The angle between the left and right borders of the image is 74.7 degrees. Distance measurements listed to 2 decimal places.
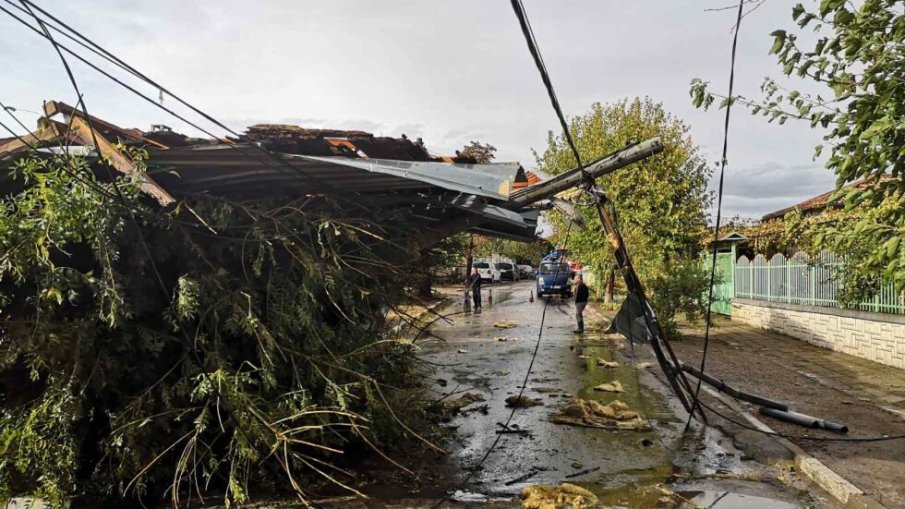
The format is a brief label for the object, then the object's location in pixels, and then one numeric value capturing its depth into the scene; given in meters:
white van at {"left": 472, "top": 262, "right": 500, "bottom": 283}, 45.88
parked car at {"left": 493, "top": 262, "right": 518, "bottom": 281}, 53.77
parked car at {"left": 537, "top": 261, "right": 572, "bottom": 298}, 33.84
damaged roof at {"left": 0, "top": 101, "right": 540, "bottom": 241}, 5.27
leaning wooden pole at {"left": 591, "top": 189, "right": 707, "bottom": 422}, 6.50
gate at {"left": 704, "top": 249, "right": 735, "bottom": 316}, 20.98
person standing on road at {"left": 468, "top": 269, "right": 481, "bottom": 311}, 23.24
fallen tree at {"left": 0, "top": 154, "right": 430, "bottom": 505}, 4.74
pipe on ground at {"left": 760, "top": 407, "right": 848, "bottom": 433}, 7.38
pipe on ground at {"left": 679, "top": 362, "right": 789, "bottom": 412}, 7.63
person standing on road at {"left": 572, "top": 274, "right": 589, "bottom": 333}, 18.00
